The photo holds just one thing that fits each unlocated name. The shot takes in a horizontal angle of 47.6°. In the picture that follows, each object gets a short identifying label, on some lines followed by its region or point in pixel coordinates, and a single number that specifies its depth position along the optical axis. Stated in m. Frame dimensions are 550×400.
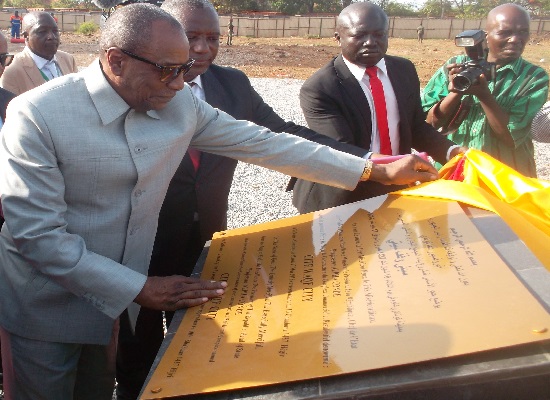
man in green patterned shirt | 3.39
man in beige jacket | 5.41
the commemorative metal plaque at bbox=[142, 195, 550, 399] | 1.29
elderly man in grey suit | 1.67
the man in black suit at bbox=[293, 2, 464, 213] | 2.88
